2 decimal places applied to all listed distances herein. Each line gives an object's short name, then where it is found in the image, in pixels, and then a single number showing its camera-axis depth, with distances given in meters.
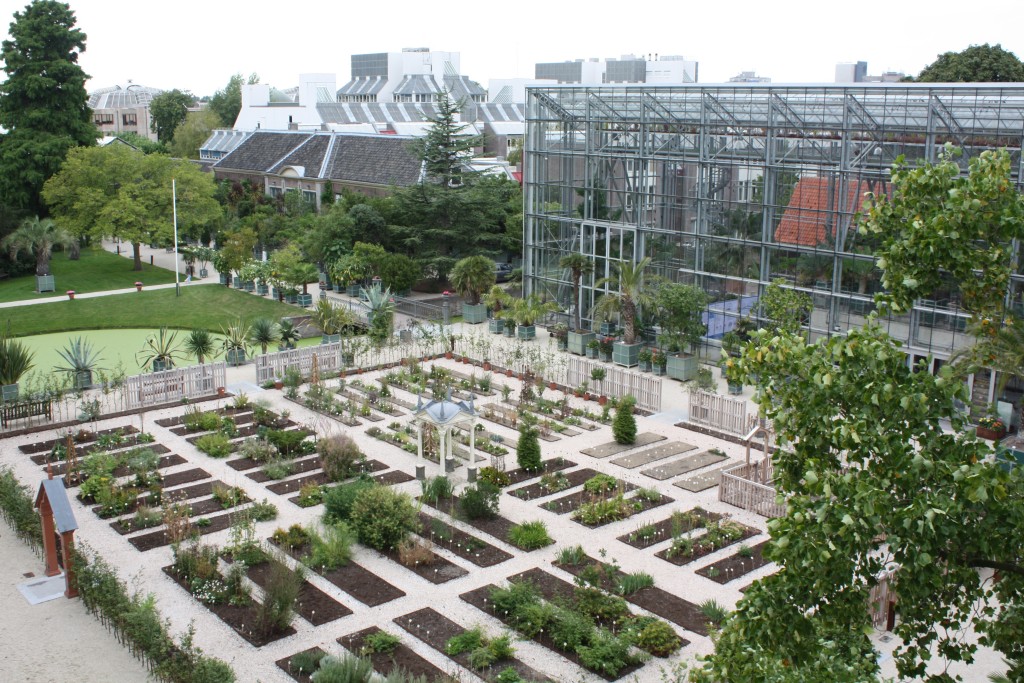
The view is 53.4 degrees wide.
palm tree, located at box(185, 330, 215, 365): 27.05
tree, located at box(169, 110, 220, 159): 77.75
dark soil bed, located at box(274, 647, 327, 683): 13.05
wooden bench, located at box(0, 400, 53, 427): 23.39
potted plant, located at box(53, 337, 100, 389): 25.50
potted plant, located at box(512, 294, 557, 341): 30.81
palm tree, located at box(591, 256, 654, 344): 27.69
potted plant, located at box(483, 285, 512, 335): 31.56
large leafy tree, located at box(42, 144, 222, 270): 42.44
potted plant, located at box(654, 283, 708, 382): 26.53
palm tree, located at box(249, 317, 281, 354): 28.22
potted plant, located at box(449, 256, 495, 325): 33.66
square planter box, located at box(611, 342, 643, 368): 27.97
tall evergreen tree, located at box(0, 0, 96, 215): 44.97
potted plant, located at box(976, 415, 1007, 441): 21.37
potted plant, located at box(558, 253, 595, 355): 29.34
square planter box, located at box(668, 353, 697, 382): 26.88
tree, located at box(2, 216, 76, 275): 40.28
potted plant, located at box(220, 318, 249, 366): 28.27
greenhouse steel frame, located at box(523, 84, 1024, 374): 23.62
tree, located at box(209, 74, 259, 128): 107.31
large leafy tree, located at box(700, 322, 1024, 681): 6.99
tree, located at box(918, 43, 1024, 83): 46.19
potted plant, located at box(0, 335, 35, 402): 24.23
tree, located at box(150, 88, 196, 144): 97.44
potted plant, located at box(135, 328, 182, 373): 26.84
